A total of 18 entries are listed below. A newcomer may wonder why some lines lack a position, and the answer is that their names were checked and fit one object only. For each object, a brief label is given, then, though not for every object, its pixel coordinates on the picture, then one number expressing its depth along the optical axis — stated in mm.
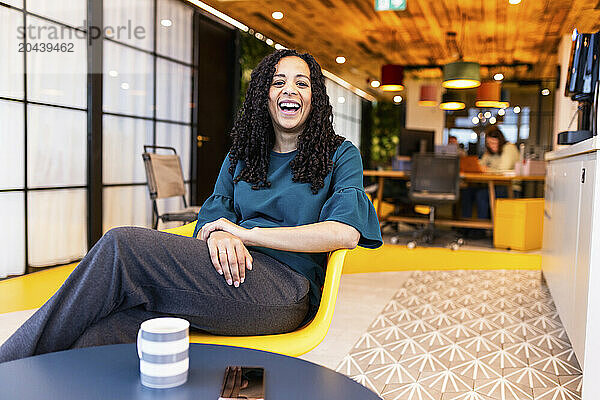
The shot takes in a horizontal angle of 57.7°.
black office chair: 5895
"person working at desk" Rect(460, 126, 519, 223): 7277
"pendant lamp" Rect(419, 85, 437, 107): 9562
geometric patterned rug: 2168
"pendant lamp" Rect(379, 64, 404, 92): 8656
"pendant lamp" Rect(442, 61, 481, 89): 7078
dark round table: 783
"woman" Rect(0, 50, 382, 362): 1117
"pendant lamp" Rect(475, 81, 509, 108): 8489
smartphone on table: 775
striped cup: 813
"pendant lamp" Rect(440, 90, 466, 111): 9160
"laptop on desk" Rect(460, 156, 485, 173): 6855
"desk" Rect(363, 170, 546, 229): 6262
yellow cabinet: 5707
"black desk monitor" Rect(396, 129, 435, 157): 7129
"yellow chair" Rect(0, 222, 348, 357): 1324
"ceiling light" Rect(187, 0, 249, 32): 5866
